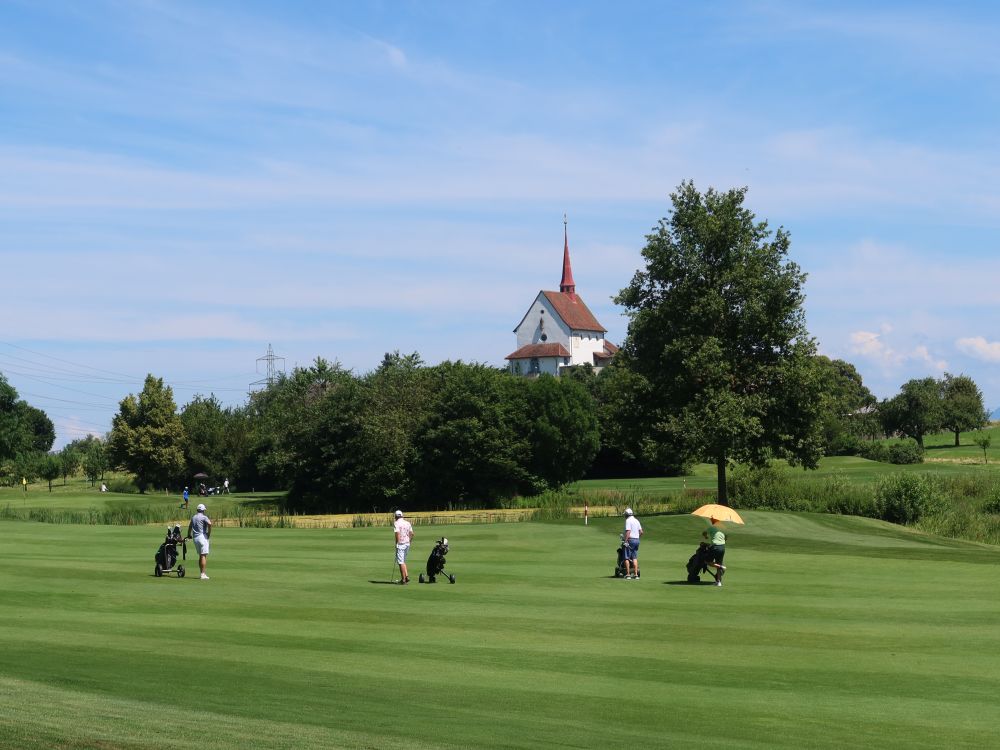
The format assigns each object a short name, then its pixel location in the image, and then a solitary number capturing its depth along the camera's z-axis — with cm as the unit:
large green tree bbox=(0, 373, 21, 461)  13225
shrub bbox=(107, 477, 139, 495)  13034
